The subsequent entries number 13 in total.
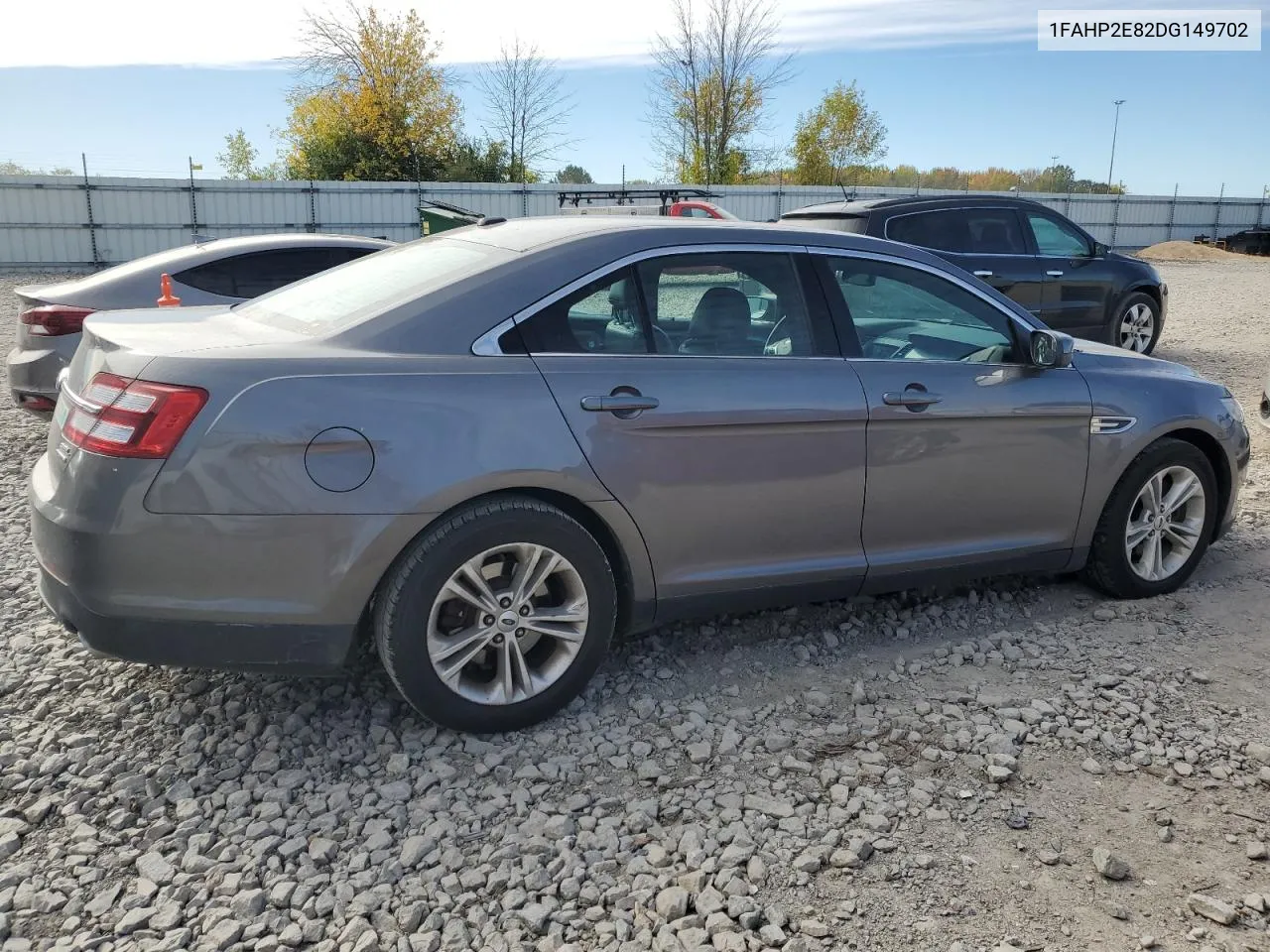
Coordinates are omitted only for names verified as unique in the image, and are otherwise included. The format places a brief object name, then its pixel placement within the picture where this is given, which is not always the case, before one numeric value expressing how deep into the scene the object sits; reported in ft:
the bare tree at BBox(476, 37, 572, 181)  125.59
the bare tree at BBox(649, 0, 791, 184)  137.90
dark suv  30.32
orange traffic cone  20.00
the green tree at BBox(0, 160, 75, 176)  83.73
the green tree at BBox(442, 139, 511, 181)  120.37
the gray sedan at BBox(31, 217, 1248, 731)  9.61
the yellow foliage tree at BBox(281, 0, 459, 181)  118.73
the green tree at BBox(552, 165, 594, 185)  113.91
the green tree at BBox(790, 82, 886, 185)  152.15
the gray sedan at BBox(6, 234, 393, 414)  21.30
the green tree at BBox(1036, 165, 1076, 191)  170.28
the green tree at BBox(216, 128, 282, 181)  168.76
